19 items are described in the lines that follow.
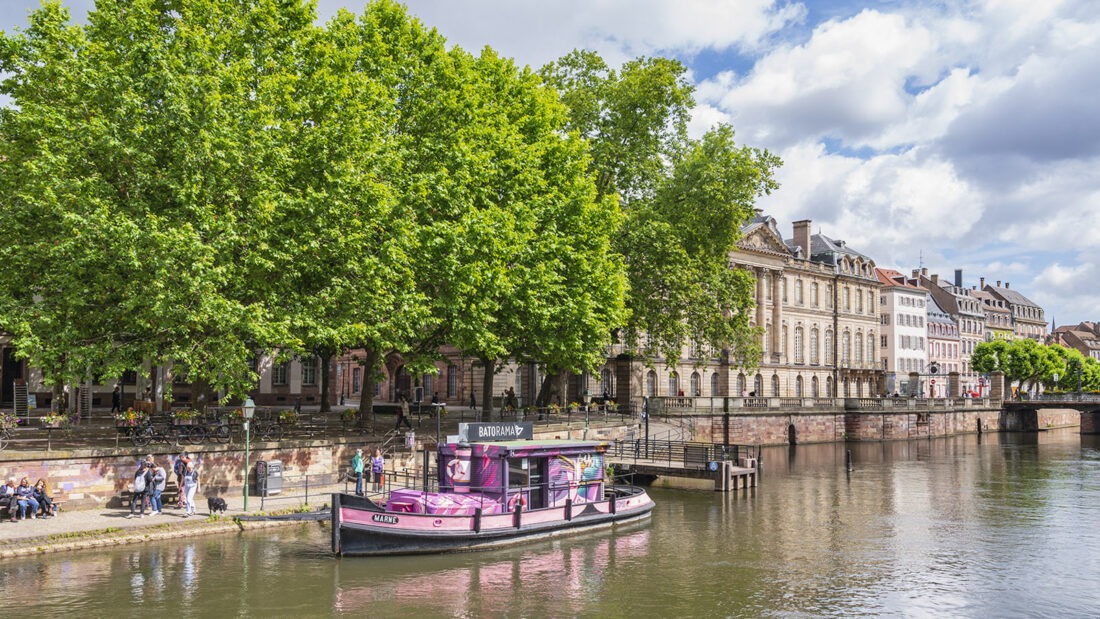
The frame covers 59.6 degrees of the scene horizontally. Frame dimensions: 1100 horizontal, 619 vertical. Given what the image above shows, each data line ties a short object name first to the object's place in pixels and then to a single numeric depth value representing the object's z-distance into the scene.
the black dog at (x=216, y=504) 28.31
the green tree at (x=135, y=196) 27.81
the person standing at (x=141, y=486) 27.91
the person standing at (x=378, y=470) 34.00
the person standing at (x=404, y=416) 40.78
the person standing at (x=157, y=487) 28.34
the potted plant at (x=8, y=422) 28.48
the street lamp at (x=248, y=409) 29.05
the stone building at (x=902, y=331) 117.88
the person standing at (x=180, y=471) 28.91
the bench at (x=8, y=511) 26.42
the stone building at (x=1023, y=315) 166.46
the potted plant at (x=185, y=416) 32.97
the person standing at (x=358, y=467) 32.34
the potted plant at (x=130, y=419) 31.05
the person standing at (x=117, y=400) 44.98
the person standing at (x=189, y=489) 28.45
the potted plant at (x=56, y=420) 28.79
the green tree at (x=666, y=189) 53.56
